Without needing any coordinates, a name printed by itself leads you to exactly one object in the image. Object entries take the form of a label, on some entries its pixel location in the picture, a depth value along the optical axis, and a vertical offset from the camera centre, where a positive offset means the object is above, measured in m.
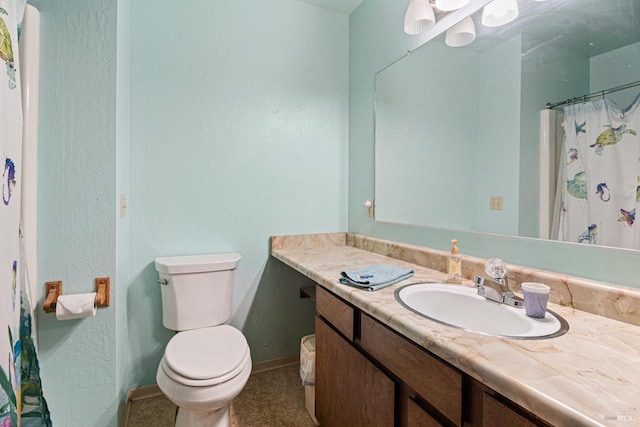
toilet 1.18 -0.64
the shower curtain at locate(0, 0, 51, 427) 0.72 -0.15
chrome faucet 0.96 -0.25
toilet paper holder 1.14 -0.34
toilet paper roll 1.13 -0.38
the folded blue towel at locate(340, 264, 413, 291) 1.11 -0.26
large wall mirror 0.94 +0.45
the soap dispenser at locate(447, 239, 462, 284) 1.24 -0.22
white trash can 1.45 -0.81
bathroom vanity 0.51 -0.31
